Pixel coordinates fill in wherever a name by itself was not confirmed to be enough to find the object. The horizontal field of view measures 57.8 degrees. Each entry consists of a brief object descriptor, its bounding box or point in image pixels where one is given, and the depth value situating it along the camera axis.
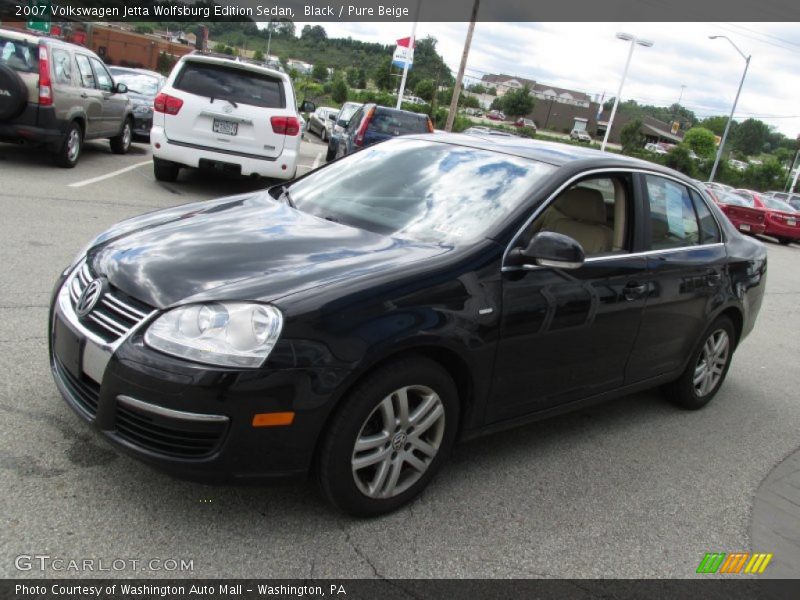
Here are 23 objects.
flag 30.97
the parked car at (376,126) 13.89
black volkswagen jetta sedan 2.65
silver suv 9.70
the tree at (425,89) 74.38
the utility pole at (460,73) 30.99
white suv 9.71
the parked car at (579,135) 90.72
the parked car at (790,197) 26.75
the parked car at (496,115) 97.86
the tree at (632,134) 70.38
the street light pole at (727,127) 39.09
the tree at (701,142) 65.81
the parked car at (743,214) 21.89
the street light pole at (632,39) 42.41
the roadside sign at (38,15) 19.88
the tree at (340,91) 66.62
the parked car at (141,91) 15.32
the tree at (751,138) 138.25
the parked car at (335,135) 15.37
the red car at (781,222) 21.75
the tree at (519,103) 89.25
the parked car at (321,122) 28.46
